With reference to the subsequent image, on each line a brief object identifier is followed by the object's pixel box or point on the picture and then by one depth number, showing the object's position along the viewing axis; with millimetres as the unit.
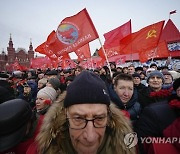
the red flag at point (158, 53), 5760
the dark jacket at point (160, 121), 1016
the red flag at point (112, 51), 5695
